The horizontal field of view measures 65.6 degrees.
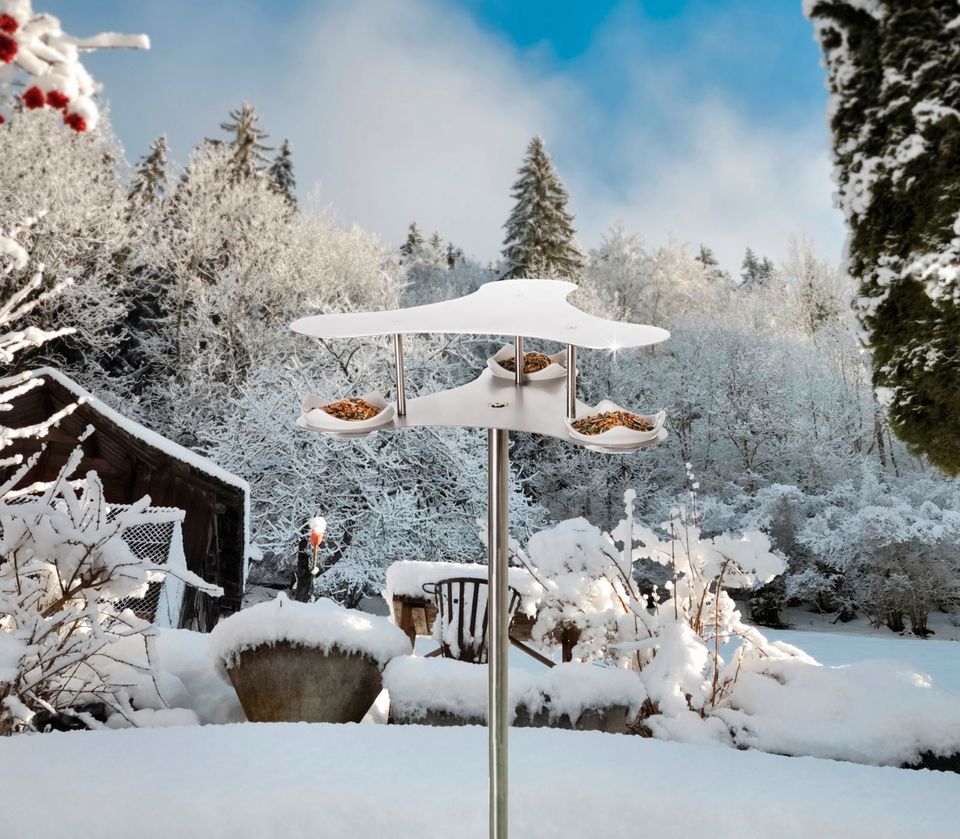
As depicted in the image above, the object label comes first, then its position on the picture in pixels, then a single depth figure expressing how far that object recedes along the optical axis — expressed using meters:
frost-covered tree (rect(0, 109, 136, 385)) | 11.92
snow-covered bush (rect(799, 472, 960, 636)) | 10.94
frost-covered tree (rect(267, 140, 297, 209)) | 21.65
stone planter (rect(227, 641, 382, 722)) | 3.23
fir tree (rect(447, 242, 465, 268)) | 28.28
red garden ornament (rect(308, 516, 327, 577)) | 5.89
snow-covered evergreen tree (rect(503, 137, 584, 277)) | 17.58
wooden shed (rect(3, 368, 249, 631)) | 7.32
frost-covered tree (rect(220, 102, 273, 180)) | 20.30
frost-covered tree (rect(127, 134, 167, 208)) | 14.66
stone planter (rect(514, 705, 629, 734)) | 3.12
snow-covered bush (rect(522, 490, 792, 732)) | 3.25
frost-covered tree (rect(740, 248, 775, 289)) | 27.38
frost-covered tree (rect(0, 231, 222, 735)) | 2.56
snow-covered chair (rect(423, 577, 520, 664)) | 4.63
